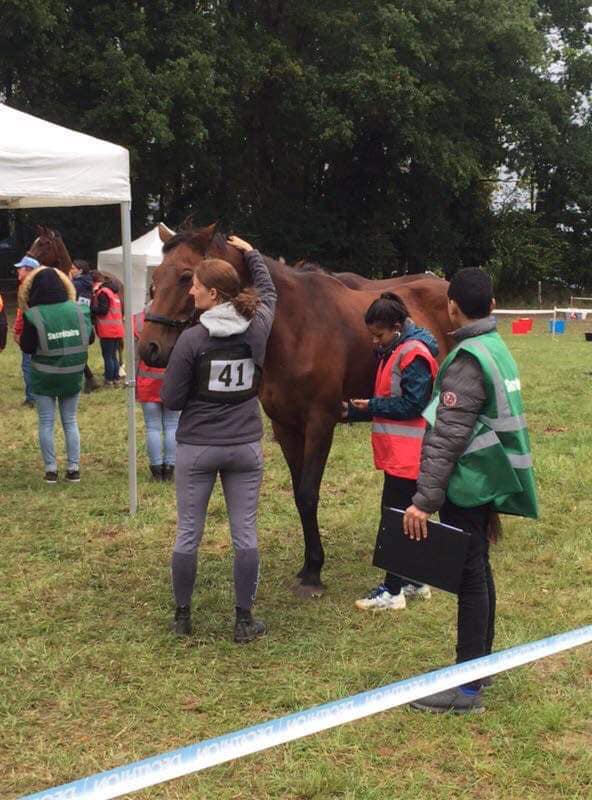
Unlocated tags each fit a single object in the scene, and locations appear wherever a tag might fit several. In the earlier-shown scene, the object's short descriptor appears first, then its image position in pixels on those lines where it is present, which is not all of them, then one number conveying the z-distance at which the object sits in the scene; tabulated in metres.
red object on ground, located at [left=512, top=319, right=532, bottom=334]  23.52
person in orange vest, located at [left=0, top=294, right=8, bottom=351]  7.95
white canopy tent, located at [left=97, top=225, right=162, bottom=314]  18.44
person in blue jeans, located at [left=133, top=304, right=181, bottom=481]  7.25
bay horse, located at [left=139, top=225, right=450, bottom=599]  4.44
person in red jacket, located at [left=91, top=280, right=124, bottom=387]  12.06
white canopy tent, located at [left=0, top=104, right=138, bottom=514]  5.35
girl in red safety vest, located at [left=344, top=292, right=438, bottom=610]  4.38
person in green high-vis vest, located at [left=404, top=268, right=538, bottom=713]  3.30
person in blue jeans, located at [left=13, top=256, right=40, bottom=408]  7.53
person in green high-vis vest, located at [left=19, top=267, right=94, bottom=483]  6.96
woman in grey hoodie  3.85
